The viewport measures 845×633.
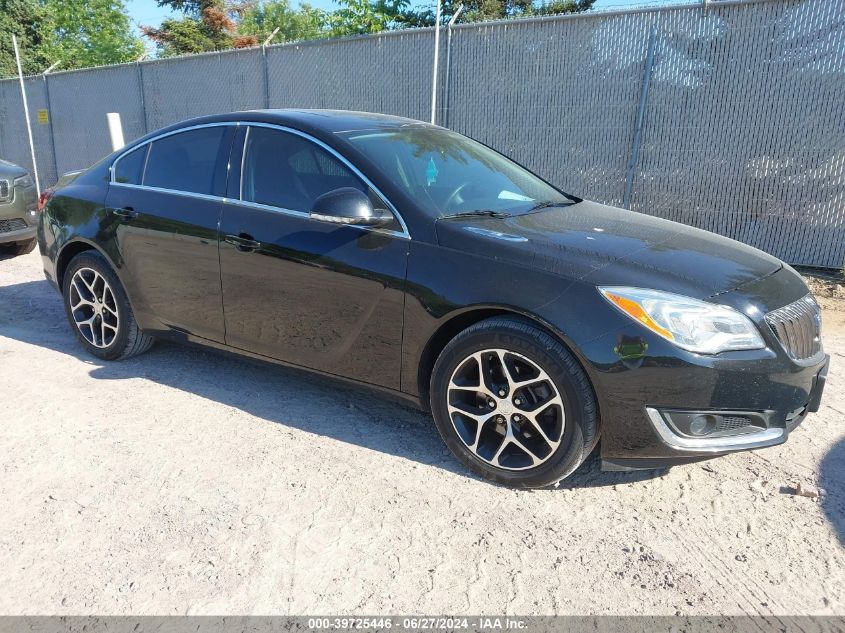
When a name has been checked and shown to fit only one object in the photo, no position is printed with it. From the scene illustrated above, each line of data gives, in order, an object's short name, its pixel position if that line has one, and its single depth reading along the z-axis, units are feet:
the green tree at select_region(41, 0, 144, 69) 98.12
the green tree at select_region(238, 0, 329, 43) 142.97
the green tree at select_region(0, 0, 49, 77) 94.94
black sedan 8.60
